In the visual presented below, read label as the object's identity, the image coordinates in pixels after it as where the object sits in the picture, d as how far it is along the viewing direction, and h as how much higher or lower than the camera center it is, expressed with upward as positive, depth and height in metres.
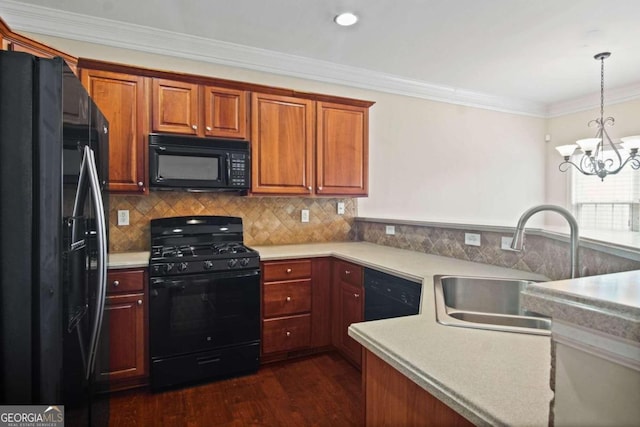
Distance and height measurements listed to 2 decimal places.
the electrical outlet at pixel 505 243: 2.11 -0.19
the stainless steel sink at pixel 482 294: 1.79 -0.43
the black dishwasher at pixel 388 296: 1.99 -0.52
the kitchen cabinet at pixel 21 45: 1.82 +0.95
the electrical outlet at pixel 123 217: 2.80 -0.04
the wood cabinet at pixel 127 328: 2.24 -0.76
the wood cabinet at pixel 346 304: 2.56 -0.71
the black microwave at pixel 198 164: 2.60 +0.38
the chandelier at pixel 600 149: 3.11 +0.62
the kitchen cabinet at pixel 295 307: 2.70 -0.76
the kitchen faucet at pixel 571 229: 1.41 -0.08
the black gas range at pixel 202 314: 2.33 -0.72
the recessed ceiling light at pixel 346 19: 2.64 +1.50
